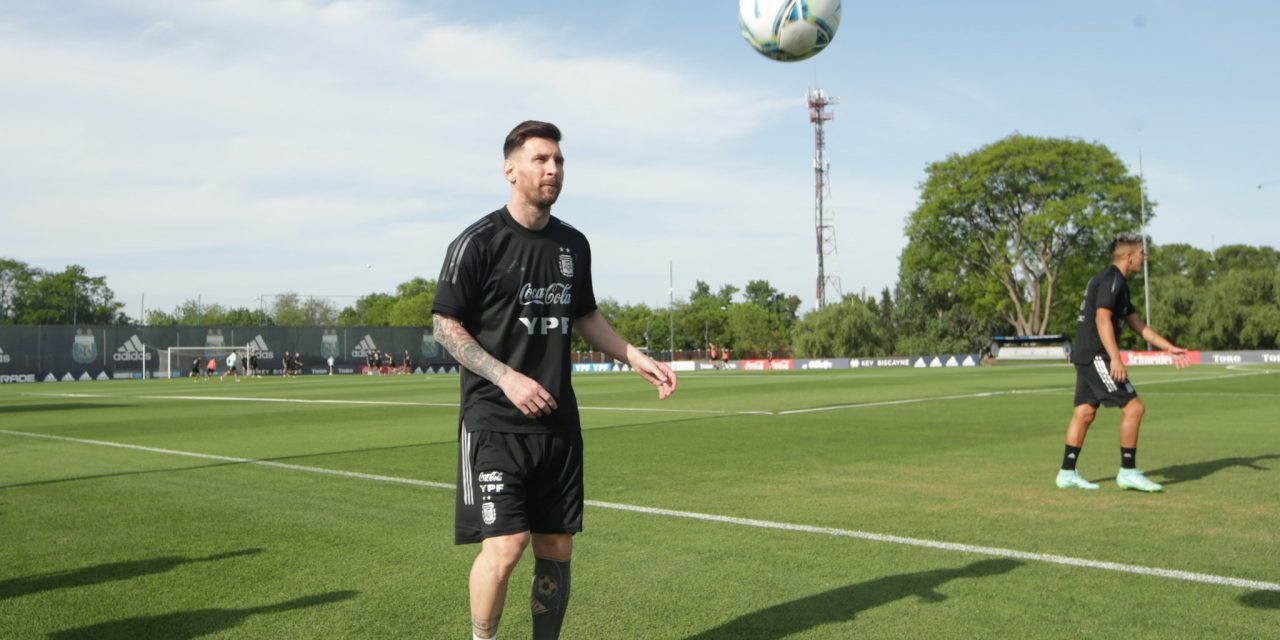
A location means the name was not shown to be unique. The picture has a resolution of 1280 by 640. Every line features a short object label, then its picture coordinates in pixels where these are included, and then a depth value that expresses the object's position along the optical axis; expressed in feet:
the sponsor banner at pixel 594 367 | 232.73
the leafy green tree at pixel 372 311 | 414.14
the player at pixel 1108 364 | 27.71
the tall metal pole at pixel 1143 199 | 196.01
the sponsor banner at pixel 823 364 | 213.87
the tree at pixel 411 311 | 375.25
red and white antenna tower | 262.47
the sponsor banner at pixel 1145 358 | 178.40
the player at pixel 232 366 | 184.14
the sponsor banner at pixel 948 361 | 205.98
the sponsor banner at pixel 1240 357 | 166.81
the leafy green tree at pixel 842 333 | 235.61
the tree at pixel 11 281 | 360.89
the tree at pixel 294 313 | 344.90
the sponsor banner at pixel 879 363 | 208.23
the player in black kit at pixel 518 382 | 12.05
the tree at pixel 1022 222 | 195.93
